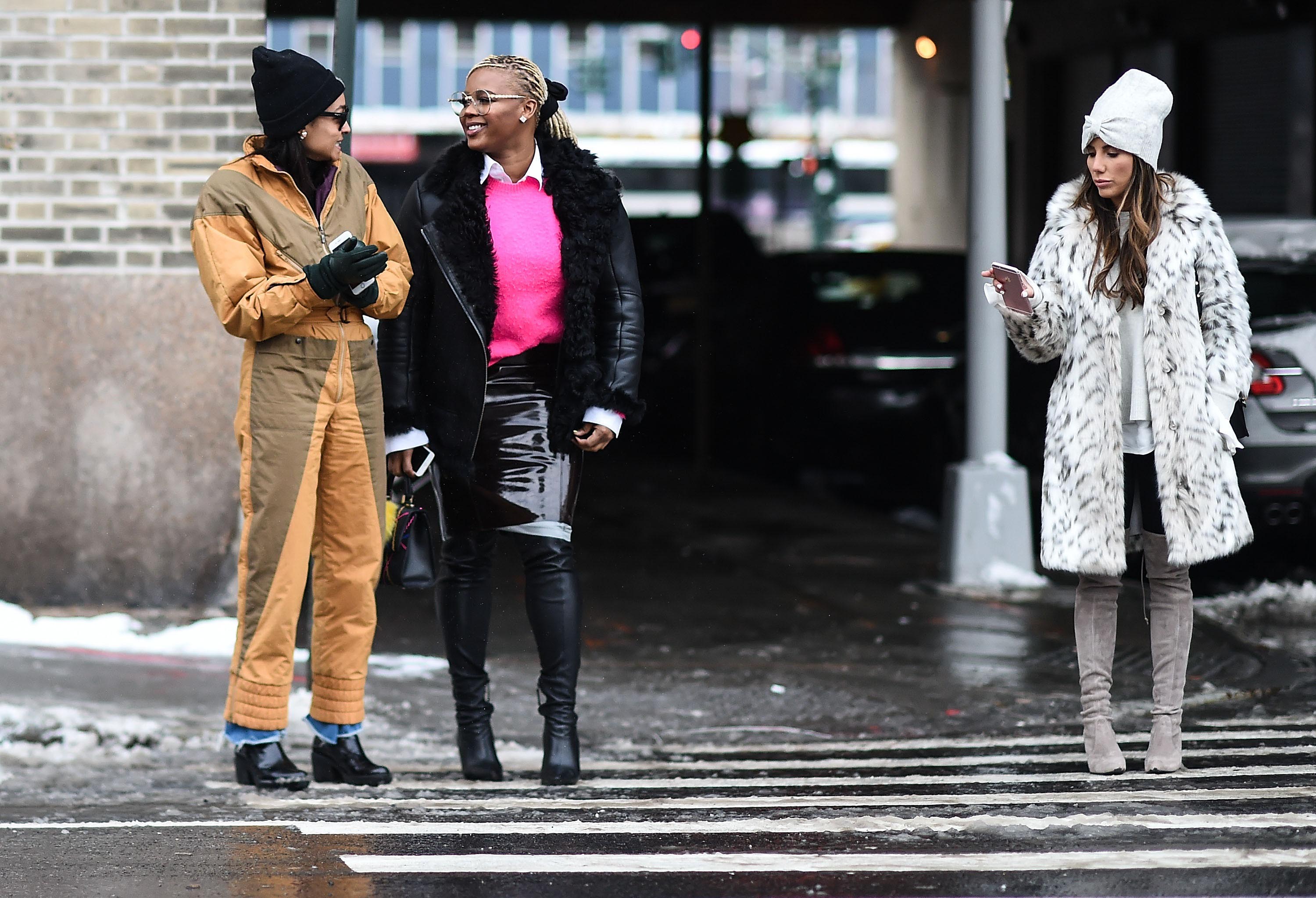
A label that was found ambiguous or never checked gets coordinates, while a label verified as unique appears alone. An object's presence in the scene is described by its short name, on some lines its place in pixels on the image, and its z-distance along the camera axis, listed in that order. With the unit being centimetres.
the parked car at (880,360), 2545
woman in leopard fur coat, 1005
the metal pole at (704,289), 2722
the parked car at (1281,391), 1641
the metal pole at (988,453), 1741
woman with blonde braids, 1039
